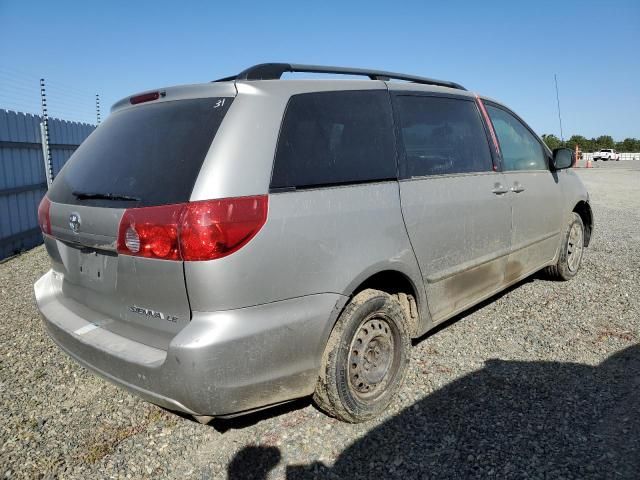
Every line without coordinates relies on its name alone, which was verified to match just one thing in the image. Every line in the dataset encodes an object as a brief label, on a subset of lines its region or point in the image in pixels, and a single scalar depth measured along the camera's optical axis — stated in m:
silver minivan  2.04
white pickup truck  52.19
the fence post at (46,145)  8.45
